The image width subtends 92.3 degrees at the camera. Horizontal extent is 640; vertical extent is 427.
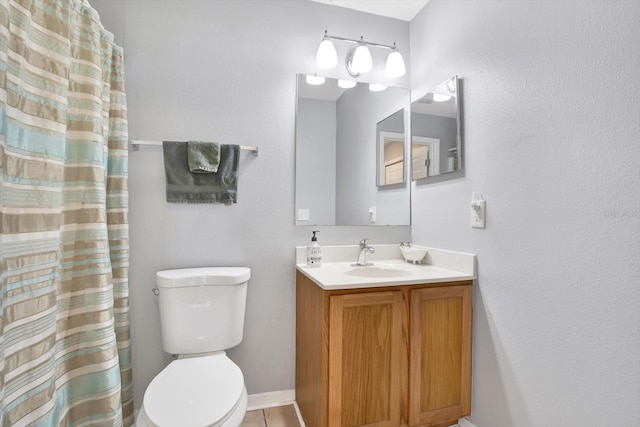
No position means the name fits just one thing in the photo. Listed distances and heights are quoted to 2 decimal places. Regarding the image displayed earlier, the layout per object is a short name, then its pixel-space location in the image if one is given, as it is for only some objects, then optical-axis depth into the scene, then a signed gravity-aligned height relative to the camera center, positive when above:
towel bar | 1.61 +0.39
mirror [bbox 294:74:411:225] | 1.87 +0.39
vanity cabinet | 1.32 -0.64
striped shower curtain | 0.84 -0.02
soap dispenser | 1.76 -0.23
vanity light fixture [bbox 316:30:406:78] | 1.83 +0.98
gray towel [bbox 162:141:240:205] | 1.65 +0.21
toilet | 1.23 -0.55
